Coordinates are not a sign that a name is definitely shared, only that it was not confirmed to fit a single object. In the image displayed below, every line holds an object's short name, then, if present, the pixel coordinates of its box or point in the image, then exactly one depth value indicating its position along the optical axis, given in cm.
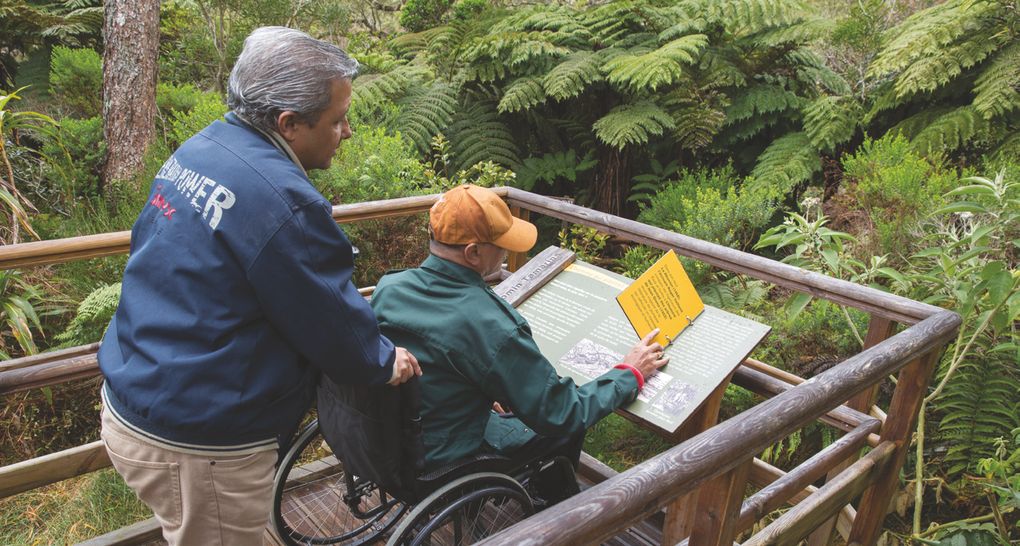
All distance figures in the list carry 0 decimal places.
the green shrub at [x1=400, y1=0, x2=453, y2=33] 793
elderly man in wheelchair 179
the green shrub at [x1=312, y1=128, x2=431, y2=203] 474
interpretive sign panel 220
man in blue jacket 139
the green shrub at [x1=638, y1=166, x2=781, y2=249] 485
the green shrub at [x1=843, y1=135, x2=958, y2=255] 398
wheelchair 175
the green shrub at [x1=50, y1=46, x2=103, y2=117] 641
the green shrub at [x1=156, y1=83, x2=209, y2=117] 645
